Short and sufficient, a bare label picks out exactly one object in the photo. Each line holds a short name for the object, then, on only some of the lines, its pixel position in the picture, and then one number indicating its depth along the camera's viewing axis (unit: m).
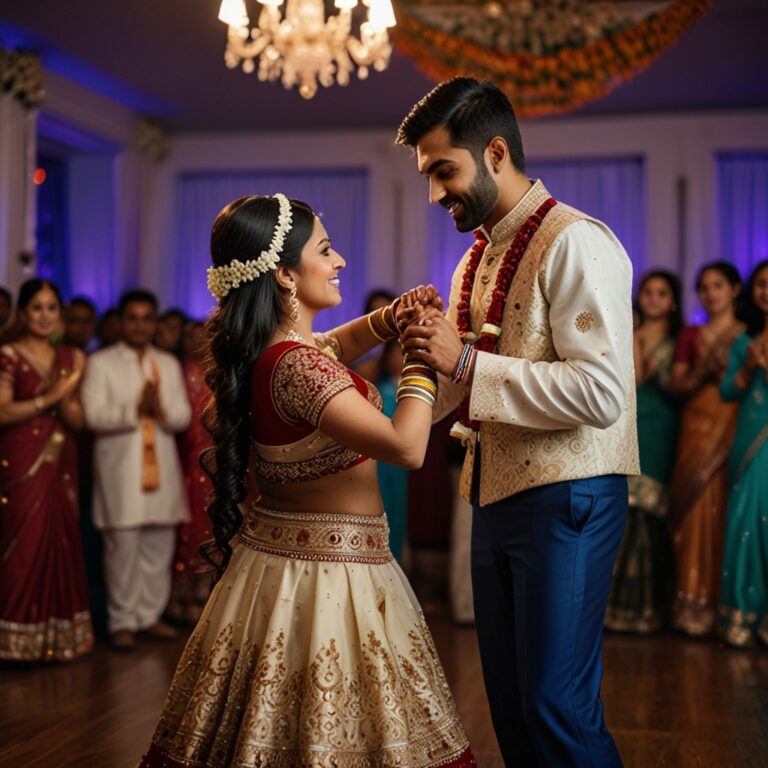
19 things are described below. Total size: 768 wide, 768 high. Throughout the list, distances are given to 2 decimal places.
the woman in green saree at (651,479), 5.73
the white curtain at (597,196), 8.10
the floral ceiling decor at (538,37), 5.57
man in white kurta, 5.27
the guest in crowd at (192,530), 5.68
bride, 2.21
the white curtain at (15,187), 6.58
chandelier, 5.07
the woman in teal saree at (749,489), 5.28
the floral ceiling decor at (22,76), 6.52
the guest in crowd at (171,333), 6.15
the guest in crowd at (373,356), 6.43
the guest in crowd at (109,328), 5.95
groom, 2.25
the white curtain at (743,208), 7.91
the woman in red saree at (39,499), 4.75
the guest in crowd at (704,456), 5.62
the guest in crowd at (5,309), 5.21
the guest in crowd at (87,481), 5.85
